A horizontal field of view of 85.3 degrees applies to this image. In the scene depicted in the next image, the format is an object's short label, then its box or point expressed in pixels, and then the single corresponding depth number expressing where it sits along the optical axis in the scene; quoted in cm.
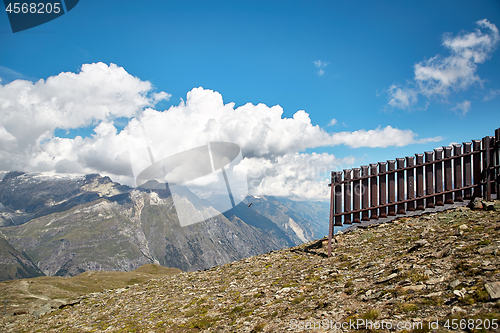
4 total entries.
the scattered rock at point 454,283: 764
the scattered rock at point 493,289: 644
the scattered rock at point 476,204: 1609
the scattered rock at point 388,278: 972
